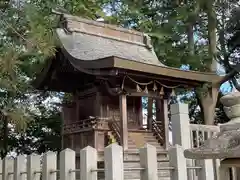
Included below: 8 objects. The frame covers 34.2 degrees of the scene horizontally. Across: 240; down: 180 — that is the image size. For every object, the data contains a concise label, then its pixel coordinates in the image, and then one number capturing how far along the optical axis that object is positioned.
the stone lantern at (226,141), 2.52
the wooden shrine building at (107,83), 7.76
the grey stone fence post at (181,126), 5.37
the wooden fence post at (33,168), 4.90
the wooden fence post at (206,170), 4.55
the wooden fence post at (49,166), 4.60
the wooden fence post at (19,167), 5.16
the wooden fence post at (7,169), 5.35
